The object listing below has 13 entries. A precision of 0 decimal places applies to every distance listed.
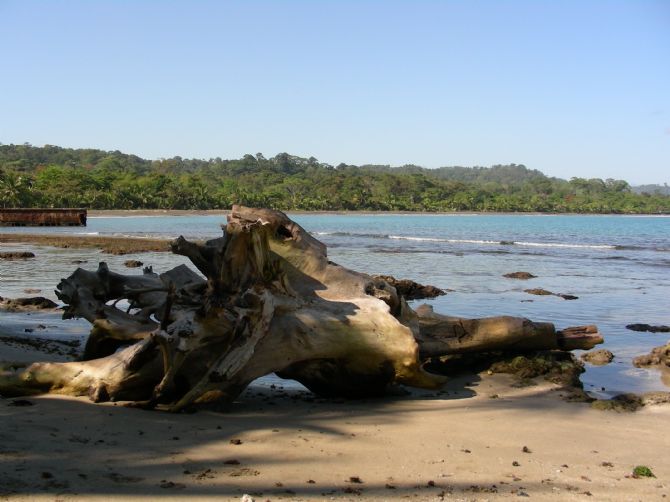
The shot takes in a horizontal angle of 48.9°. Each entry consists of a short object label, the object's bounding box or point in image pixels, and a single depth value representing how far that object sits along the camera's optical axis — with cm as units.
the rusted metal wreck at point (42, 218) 5644
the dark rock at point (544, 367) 816
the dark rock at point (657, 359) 913
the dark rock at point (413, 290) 1535
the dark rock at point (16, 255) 2380
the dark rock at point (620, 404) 714
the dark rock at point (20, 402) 583
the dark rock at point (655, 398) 740
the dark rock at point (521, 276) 2121
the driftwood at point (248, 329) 623
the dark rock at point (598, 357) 941
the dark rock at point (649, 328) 1177
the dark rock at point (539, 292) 1661
